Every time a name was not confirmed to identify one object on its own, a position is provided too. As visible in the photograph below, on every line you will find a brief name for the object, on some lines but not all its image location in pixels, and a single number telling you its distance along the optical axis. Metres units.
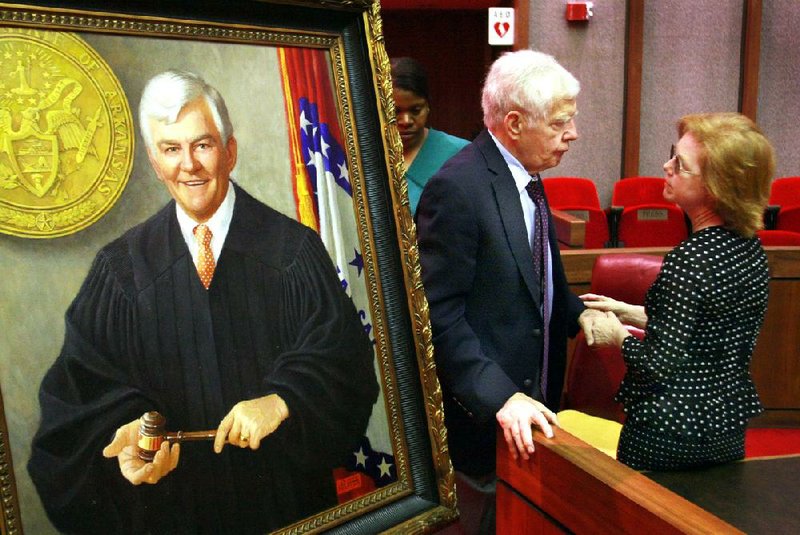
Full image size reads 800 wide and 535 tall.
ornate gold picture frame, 0.75
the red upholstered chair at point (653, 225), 5.23
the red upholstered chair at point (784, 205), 5.25
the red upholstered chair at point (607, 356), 2.06
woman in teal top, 2.22
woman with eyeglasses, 1.48
